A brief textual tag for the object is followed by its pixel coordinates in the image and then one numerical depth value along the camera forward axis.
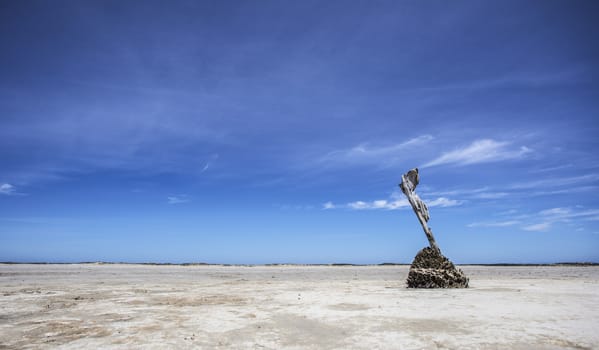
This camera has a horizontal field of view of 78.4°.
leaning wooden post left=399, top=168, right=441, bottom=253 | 15.82
